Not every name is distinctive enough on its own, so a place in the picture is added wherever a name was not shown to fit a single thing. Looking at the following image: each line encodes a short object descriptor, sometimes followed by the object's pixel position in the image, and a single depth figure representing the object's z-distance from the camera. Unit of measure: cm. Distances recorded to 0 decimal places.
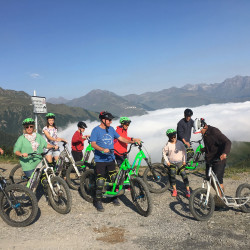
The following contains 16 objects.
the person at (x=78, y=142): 967
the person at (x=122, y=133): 836
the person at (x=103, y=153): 680
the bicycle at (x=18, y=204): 586
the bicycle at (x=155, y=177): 844
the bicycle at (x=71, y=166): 868
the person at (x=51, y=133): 885
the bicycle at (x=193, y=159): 1079
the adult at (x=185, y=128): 1017
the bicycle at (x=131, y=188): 632
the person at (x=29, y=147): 667
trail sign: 1453
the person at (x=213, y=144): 677
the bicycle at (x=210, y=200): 614
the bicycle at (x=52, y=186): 651
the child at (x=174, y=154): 788
